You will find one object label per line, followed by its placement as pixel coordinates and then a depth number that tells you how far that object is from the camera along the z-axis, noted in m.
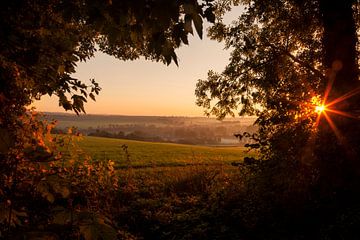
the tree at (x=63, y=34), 2.60
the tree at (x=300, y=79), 8.29
